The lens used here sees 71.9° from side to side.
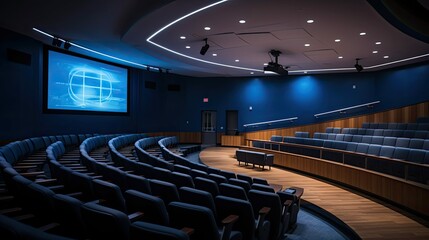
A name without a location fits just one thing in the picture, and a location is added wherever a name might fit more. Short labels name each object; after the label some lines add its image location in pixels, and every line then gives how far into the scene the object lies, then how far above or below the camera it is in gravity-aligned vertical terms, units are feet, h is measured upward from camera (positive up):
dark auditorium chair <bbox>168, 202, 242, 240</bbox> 6.20 -2.08
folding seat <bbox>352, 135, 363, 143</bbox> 22.72 -1.10
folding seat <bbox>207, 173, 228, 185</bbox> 11.14 -2.09
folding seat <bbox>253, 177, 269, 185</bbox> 13.05 -2.53
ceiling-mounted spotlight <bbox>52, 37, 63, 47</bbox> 22.13 +6.21
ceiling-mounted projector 24.67 +4.89
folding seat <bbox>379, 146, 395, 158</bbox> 16.58 -1.54
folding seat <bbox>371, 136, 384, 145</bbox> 20.65 -1.11
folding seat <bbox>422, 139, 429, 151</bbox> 17.03 -1.19
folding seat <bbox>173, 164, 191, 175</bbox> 12.47 -1.97
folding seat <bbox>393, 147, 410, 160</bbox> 15.60 -1.55
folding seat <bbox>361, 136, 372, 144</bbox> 21.53 -1.10
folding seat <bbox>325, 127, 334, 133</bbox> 30.92 -0.61
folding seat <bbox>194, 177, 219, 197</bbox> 9.75 -2.06
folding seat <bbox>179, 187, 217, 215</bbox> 7.57 -1.93
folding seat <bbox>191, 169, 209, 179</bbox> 11.58 -2.00
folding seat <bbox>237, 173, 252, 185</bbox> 12.70 -2.37
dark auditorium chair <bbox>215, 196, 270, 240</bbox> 7.67 -2.38
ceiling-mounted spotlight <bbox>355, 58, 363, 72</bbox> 27.40 +5.31
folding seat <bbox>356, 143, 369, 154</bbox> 18.56 -1.52
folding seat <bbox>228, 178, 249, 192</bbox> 10.81 -2.21
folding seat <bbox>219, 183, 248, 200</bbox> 9.23 -2.14
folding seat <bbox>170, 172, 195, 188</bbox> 10.10 -1.95
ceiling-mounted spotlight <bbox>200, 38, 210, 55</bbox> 21.28 +5.50
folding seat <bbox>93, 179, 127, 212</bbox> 7.29 -1.79
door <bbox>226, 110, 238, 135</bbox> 41.16 +0.27
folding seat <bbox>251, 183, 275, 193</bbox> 10.65 -2.34
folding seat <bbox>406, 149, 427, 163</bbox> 14.68 -1.59
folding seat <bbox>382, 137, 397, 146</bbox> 19.69 -1.13
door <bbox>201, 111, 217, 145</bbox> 41.50 -0.51
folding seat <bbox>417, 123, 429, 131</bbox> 22.14 -0.13
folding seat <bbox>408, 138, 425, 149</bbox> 17.69 -1.14
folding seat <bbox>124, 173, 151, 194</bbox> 8.55 -1.76
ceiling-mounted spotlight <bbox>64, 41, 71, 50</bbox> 23.37 +6.30
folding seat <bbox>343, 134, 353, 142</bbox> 23.90 -1.11
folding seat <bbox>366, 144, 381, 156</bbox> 17.63 -1.52
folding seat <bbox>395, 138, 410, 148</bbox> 18.57 -1.14
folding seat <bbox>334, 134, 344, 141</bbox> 24.82 -1.09
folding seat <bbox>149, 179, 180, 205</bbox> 8.23 -1.90
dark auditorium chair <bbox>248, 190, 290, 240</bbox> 9.02 -2.55
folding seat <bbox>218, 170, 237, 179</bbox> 13.31 -2.30
